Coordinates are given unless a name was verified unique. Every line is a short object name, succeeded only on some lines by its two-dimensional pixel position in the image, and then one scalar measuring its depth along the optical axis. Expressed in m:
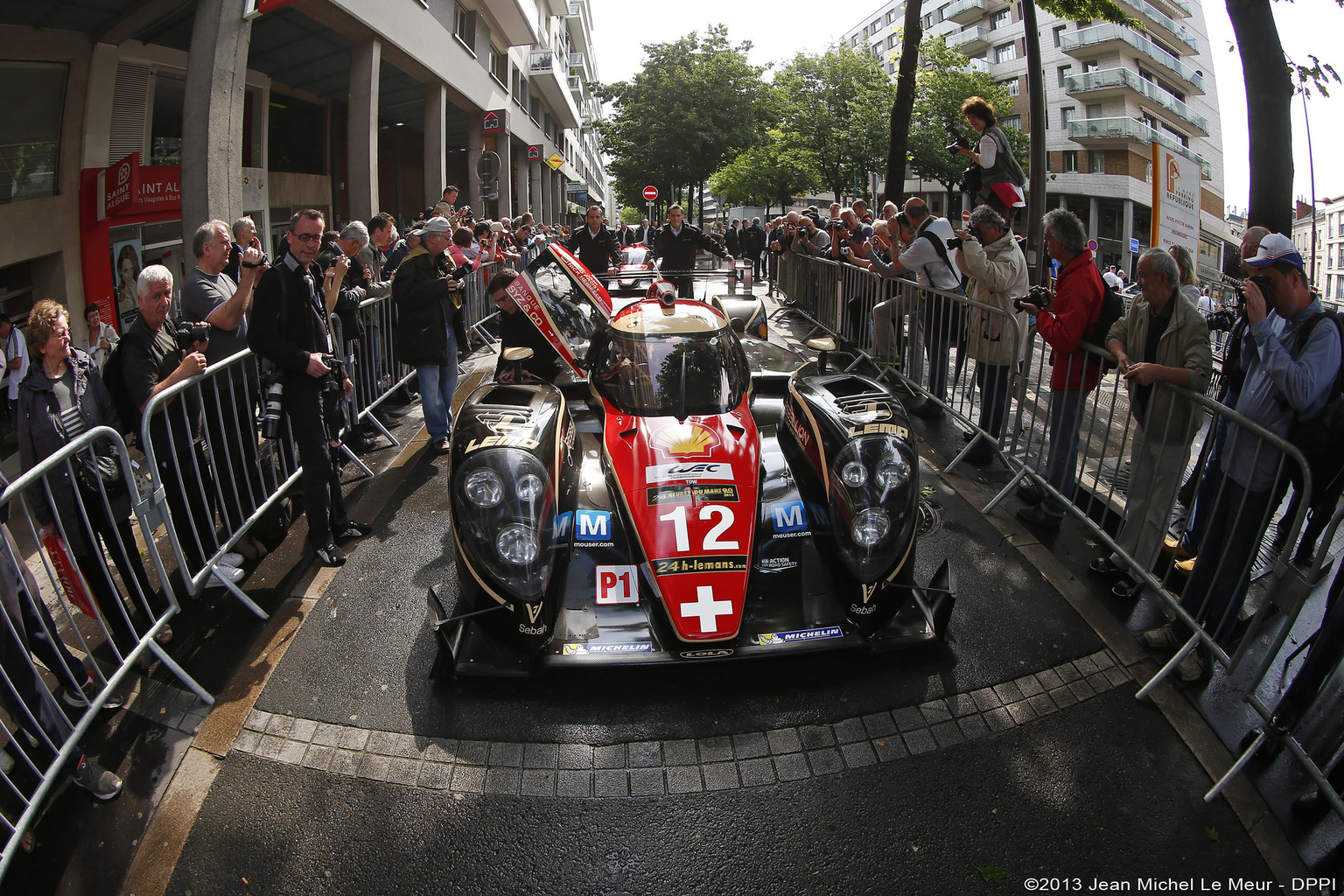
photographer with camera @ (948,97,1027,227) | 6.74
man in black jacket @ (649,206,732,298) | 10.78
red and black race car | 3.19
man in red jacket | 4.52
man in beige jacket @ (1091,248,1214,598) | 3.74
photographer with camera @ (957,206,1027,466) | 5.43
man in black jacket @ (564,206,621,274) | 10.39
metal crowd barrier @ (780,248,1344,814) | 2.99
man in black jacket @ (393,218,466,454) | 5.99
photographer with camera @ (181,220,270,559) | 4.27
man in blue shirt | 3.07
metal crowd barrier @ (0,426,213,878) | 2.59
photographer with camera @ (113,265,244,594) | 3.80
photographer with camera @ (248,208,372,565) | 4.14
